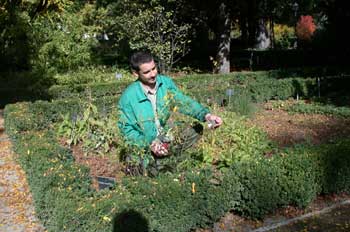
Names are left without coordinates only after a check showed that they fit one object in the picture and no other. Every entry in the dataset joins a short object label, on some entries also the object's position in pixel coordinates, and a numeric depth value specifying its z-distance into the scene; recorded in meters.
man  3.92
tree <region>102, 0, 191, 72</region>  16.84
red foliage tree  43.16
